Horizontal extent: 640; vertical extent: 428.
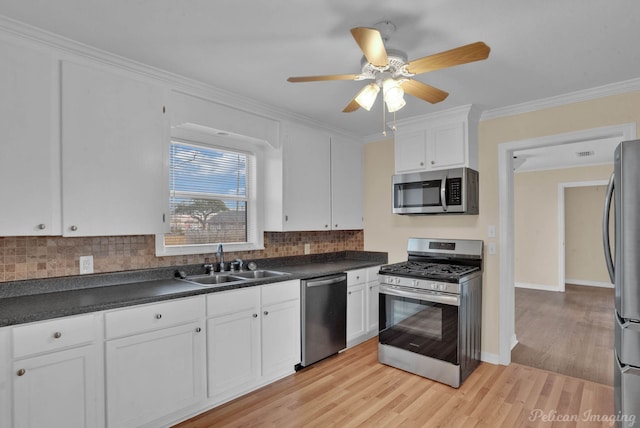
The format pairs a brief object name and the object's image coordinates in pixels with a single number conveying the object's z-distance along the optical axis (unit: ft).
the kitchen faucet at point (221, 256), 9.98
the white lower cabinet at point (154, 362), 6.46
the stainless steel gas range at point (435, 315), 9.32
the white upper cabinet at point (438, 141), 10.82
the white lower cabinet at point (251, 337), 8.01
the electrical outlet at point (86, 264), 7.67
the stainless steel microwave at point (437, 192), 10.64
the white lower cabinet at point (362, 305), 11.66
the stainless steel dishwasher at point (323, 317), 10.03
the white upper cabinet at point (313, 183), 11.20
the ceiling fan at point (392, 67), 5.05
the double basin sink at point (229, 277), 9.27
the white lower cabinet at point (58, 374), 5.48
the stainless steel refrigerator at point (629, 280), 5.33
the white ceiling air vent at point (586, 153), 17.26
